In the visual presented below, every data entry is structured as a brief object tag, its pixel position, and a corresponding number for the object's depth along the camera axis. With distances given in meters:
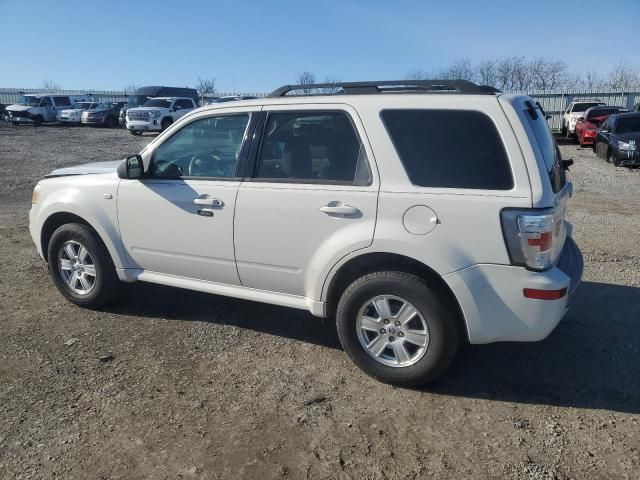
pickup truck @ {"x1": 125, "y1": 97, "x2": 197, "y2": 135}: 26.64
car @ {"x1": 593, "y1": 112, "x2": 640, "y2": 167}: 14.98
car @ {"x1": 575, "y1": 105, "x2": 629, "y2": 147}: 20.81
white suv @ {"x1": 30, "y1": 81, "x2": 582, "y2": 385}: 3.31
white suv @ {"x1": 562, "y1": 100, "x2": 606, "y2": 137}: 24.67
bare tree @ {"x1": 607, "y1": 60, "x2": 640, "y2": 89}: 60.30
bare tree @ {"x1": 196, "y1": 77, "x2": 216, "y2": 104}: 69.22
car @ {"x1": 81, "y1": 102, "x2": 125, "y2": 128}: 33.59
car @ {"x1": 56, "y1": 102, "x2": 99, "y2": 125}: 34.12
